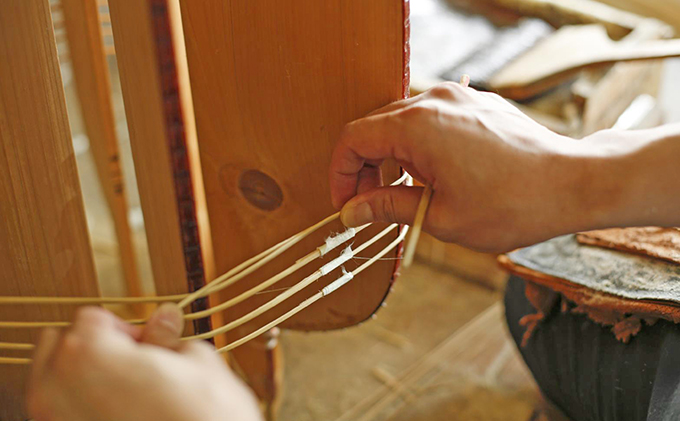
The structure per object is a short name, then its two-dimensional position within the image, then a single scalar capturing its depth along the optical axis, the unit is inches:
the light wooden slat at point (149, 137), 19.6
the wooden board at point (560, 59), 46.8
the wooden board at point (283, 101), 22.9
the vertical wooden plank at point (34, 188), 20.2
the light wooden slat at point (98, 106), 34.6
